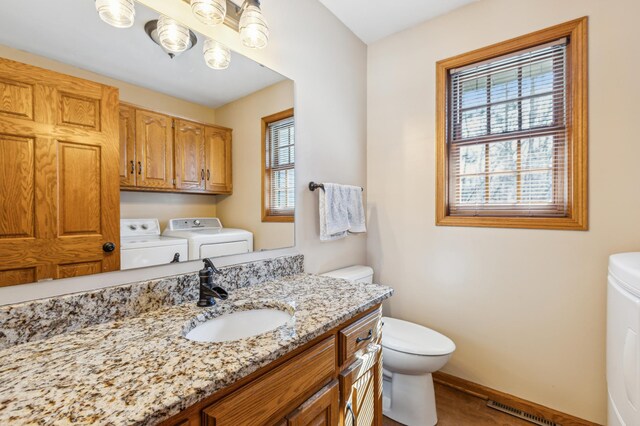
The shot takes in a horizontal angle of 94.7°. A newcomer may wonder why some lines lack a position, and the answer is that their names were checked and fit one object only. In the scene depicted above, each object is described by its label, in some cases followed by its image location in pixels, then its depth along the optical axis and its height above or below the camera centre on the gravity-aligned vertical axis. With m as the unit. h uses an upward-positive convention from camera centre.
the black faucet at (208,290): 1.04 -0.28
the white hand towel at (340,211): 1.76 -0.01
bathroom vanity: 0.55 -0.34
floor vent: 1.64 -1.19
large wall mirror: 0.79 +0.22
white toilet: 1.55 -0.87
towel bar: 1.73 +0.14
